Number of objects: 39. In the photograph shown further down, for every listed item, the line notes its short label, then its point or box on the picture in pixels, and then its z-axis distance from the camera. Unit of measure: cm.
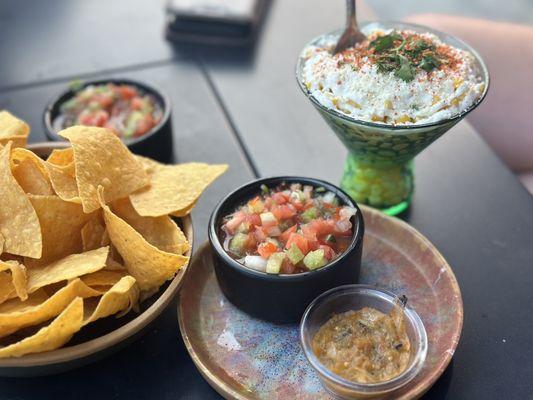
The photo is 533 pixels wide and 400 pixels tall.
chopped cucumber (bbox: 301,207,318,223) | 30
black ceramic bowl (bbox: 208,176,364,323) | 27
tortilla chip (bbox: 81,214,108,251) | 29
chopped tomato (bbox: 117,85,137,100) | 41
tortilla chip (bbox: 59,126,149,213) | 28
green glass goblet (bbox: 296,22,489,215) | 29
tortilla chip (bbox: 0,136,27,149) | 31
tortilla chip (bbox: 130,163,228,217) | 29
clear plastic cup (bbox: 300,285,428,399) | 24
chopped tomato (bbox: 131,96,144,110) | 40
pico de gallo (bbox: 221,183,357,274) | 28
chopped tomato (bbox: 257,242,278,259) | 28
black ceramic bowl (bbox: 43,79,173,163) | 37
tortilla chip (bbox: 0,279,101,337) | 24
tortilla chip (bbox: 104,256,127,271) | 28
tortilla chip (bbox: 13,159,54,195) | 29
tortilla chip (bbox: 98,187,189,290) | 26
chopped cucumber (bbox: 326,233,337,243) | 29
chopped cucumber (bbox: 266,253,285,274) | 27
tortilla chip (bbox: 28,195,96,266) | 28
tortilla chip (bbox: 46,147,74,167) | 31
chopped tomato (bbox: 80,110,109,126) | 39
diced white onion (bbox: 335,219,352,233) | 29
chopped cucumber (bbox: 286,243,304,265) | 27
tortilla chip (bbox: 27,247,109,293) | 26
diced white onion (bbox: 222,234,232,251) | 29
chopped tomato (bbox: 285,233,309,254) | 28
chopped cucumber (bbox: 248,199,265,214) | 30
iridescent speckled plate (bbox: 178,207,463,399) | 26
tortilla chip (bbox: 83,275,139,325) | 25
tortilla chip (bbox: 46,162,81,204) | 28
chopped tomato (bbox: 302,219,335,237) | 29
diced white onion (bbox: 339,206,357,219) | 30
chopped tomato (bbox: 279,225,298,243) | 29
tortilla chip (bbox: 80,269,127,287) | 26
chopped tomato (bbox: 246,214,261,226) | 30
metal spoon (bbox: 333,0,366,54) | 34
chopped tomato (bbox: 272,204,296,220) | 30
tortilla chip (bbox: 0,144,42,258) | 27
